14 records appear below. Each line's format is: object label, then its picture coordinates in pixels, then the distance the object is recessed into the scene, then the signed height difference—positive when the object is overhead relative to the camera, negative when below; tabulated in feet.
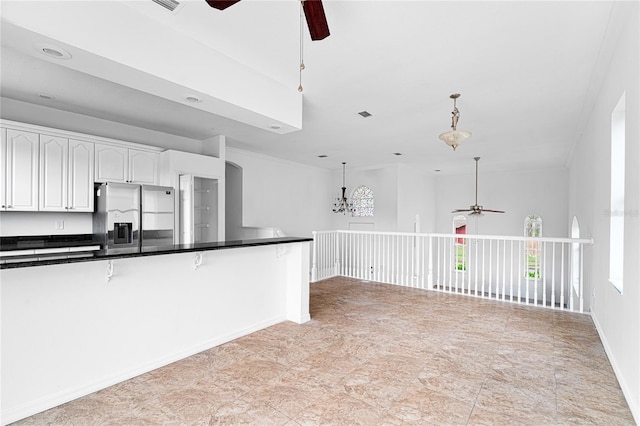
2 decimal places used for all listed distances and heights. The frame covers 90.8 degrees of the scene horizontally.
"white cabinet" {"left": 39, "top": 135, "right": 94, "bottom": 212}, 12.78 +1.59
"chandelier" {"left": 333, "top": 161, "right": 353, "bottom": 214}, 29.43 +0.83
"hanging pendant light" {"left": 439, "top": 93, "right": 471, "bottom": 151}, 11.02 +2.74
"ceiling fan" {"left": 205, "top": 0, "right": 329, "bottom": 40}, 5.62 +3.76
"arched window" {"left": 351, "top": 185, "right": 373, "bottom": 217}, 29.76 +1.21
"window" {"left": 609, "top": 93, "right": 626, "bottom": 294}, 8.68 +0.55
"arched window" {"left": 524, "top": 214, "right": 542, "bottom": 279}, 30.35 -1.93
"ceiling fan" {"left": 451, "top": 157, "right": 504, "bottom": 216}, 24.79 +0.40
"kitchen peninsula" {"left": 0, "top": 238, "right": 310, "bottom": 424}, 6.38 -2.55
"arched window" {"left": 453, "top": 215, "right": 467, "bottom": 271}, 34.58 -1.67
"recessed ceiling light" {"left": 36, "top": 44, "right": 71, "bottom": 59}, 6.56 +3.45
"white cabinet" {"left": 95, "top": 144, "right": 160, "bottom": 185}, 14.29 +2.27
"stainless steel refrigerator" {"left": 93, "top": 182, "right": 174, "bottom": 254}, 14.16 -0.12
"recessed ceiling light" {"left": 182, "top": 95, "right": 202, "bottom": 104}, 9.07 +3.35
